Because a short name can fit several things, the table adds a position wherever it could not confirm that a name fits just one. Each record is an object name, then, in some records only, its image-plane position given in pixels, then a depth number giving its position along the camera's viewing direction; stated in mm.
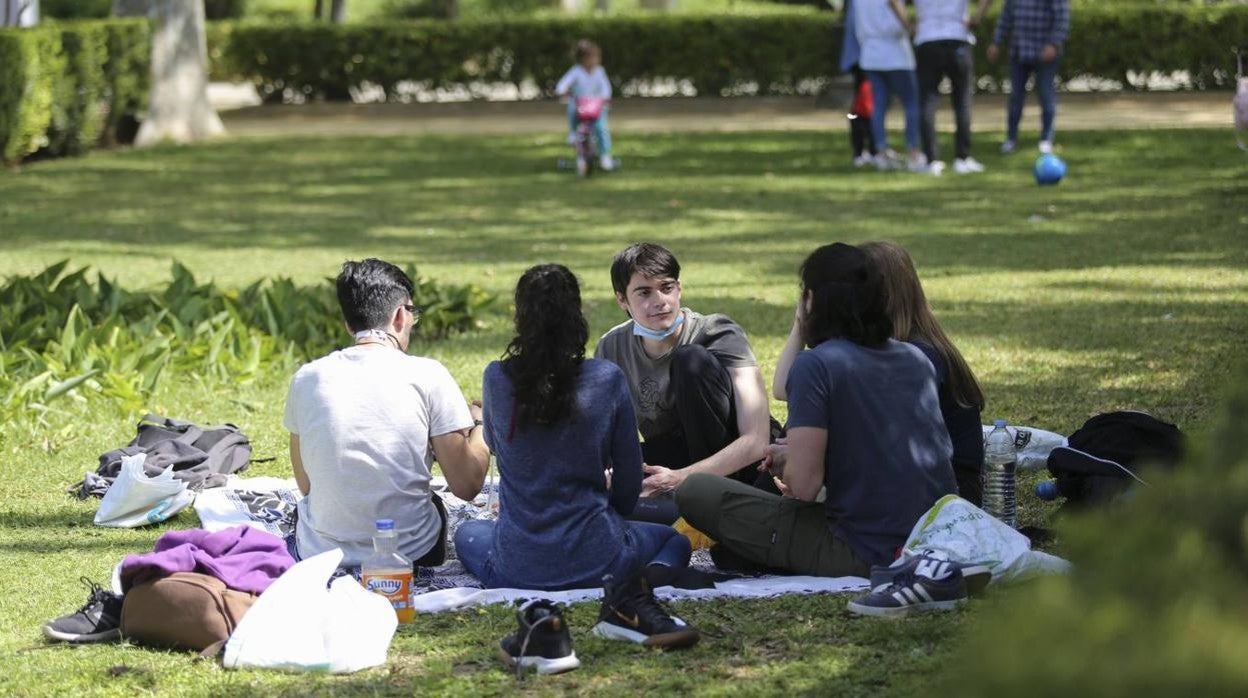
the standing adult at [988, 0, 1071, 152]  30766
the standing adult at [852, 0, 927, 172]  30703
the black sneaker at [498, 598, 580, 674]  8398
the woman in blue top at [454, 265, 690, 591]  9453
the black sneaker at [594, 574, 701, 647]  8695
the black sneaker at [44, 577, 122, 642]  9187
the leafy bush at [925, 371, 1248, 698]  3664
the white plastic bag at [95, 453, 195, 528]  12000
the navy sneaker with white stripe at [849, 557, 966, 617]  9039
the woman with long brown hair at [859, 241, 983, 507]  10398
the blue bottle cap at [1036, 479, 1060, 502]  11453
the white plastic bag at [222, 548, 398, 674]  8555
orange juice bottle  9422
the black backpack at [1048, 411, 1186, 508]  10469
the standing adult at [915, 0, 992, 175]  30078
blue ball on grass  29281
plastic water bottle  10961
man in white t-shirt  9977
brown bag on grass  8875
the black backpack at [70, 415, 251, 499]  12836
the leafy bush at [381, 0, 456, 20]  76187
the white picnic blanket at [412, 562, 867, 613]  9719
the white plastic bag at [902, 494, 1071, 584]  9266
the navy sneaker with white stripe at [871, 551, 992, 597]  9195
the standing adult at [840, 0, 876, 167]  31859
